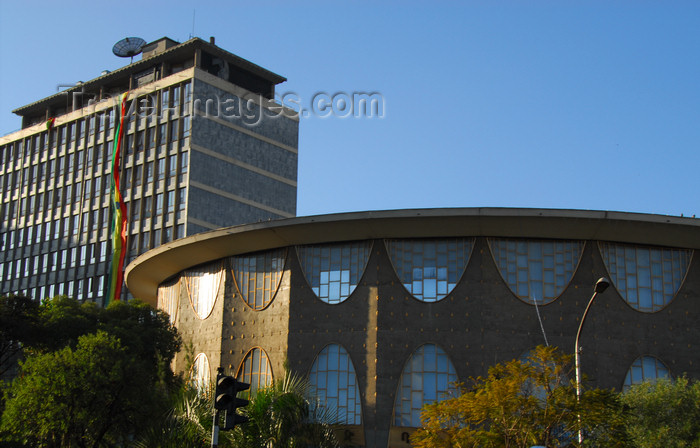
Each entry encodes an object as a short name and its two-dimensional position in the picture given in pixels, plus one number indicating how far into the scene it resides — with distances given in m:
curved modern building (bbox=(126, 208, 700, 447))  37.97
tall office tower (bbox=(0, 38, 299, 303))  85.19
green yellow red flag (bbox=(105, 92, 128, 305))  85.38
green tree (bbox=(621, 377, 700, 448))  30.17
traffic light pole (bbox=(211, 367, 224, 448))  19.67
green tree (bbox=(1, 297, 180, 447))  34.81
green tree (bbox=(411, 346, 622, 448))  27.14
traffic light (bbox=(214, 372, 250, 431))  17.38
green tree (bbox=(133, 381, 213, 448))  29.97
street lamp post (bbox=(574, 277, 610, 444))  26.39
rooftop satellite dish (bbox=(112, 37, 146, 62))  93.88
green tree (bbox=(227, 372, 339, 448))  30.14
